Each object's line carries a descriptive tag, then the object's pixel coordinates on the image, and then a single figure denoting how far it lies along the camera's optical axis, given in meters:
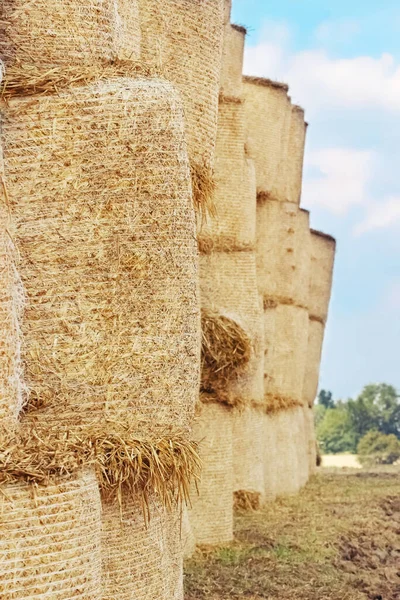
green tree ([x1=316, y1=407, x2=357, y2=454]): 54.59
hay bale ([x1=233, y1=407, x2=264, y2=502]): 12.28
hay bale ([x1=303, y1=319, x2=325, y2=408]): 19.30
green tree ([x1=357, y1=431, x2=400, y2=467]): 35.61
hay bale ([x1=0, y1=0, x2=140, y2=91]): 5.00
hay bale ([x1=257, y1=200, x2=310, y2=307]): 14.80
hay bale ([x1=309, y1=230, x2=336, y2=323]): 19.73
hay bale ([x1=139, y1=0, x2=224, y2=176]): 6.85
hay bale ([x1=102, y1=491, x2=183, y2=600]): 5.21
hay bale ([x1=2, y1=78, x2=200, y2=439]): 4.86
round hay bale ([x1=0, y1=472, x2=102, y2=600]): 4.08
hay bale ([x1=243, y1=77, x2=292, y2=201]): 14.59
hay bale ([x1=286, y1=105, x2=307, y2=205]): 16.38
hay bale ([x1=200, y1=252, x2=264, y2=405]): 10.73
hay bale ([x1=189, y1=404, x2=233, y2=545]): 10.27
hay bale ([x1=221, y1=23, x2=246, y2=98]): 11.34
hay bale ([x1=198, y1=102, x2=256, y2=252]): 11.17
